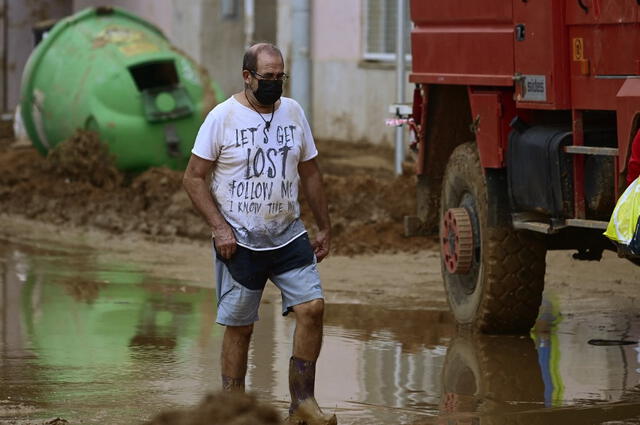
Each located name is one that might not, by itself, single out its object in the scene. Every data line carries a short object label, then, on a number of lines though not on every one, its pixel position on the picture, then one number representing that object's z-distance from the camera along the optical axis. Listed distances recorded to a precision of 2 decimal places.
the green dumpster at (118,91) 28.49
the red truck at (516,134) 13.91
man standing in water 11.96
